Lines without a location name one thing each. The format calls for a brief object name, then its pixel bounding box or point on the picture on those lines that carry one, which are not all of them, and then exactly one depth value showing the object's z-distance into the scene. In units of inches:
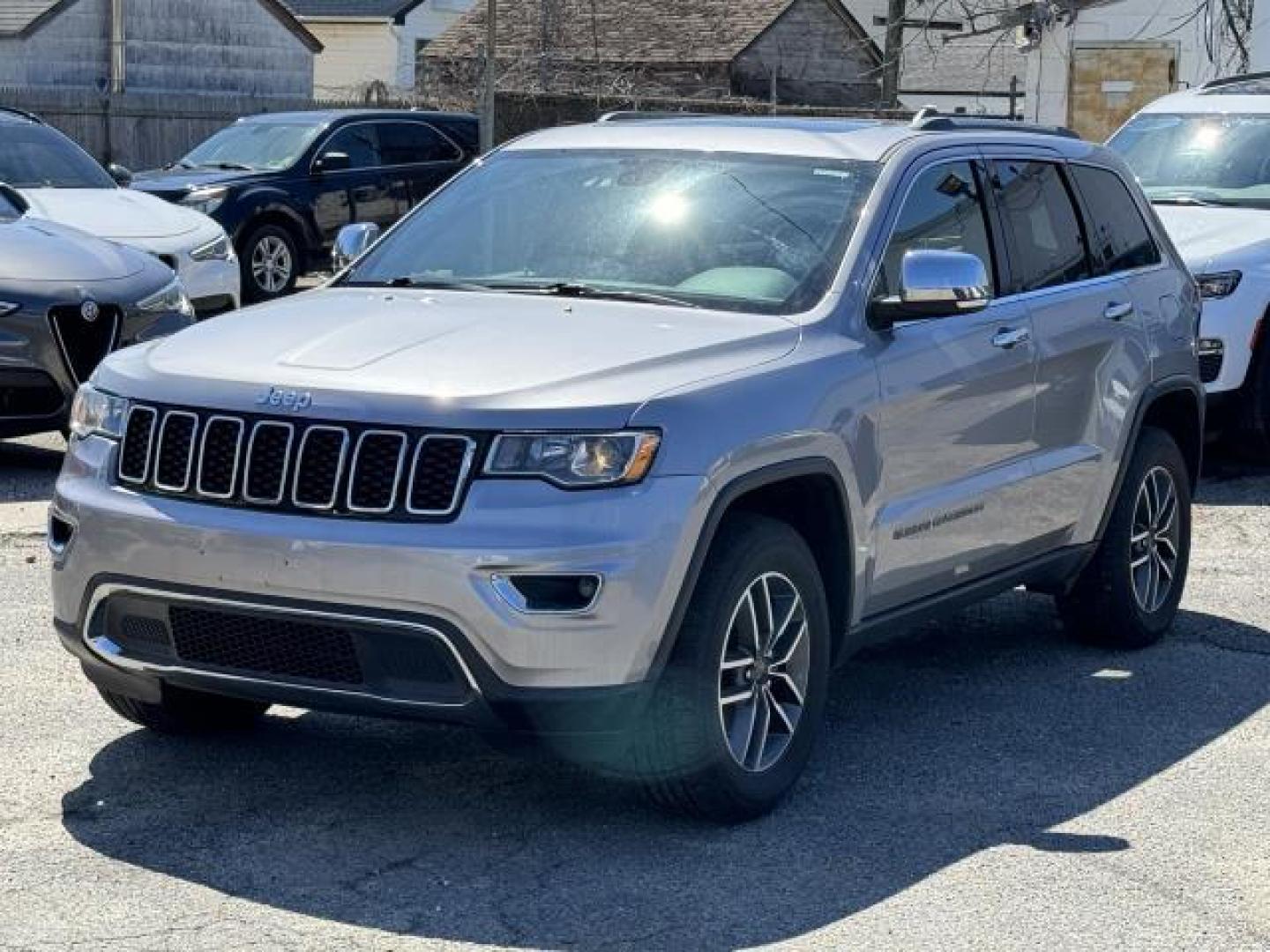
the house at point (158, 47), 1676.9
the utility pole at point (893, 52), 1115.3
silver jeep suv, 210.7
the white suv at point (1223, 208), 468.1
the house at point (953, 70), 1485.0
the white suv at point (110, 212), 543.5
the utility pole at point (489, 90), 893.8
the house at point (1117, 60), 1091.3
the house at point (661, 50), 1632.6
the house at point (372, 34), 2081.7
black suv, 783.1
